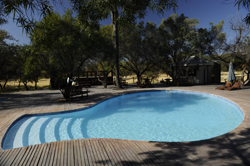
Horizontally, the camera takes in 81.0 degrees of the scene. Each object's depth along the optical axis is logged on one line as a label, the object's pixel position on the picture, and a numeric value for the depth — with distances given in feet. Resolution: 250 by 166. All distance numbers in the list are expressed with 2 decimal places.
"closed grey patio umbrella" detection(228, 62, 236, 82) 42.65
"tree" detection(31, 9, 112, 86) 31.32
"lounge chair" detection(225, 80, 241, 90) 40.85
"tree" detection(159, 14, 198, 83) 54.39
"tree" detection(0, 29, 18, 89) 55.53
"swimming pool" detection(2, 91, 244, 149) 18.02
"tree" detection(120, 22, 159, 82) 60.44
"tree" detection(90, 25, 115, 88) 42.52
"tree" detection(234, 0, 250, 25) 12.18
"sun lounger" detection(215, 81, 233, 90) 42.87
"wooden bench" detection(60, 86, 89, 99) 31.39
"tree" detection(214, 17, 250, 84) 48.73
